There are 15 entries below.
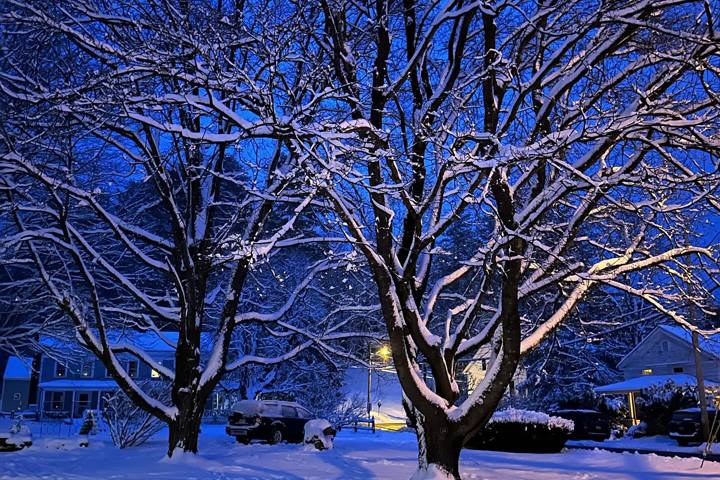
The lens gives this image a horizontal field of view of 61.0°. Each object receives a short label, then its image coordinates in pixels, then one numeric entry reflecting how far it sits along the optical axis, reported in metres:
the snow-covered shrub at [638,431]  28.41
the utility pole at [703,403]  21.44
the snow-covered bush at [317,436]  16.97
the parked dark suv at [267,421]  22.30
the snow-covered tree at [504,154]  7.29
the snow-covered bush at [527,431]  17.70
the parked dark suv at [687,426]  24.17
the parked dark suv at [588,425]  28.55
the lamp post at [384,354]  19.95
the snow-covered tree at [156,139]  7.86
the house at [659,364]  31.65
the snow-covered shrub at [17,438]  16.09
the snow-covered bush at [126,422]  18.11
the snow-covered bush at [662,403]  27.38
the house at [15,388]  43.28
